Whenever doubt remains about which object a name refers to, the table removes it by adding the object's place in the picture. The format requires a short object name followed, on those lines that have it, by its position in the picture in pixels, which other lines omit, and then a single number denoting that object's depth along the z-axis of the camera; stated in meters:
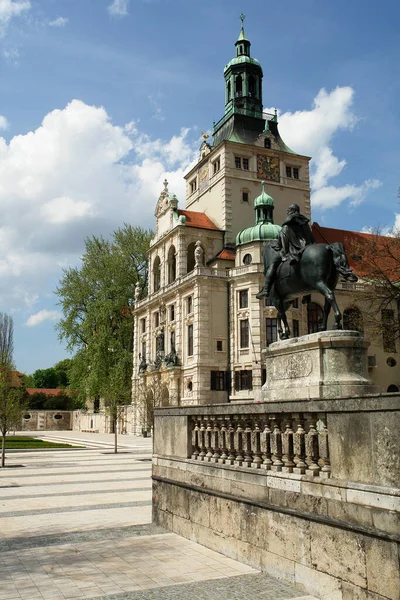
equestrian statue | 9.45
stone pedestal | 8.42
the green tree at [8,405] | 25.58
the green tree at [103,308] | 60.53
